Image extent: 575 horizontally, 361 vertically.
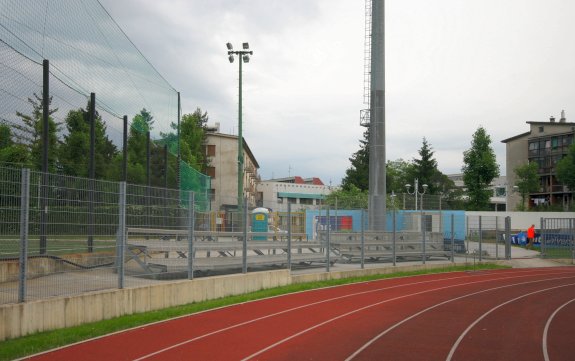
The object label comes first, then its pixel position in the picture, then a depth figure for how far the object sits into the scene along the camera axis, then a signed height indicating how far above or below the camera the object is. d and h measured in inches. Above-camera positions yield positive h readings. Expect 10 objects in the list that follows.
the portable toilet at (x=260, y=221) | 706.8 -13.4
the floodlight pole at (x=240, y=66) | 1090.1 +266.0
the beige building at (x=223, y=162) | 2396.7 +201.4
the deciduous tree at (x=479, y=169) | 2331.4 +165.1
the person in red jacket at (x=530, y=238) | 1299.2 -59.6
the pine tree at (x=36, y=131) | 432.9 +59.8
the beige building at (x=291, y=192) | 3398.1 +109.1
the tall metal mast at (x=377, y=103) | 1057.5 +192.0
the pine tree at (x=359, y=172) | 3036.9 +201.1
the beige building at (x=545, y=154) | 3080.7 +309.3
